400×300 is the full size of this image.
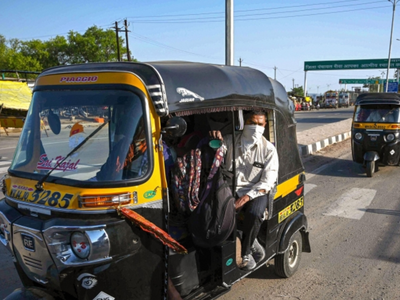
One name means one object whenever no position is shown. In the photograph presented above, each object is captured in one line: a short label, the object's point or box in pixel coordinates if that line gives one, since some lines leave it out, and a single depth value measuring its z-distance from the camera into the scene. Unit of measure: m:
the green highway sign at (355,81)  79.31
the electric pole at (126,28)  37.38
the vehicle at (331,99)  56.75
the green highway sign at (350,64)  49.34
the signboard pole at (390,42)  35.27
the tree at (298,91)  85.21
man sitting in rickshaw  3.28
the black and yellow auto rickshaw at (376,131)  9.37
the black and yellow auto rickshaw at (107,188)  2.28
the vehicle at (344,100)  60.53
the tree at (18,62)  38.50
